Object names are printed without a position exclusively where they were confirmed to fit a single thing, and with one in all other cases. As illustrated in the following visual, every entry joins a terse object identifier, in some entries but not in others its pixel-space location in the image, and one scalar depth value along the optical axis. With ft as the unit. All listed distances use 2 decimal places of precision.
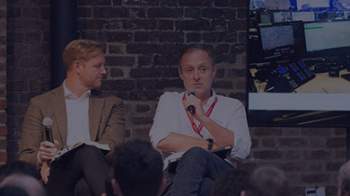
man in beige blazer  24.71
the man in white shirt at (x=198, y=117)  25.28
